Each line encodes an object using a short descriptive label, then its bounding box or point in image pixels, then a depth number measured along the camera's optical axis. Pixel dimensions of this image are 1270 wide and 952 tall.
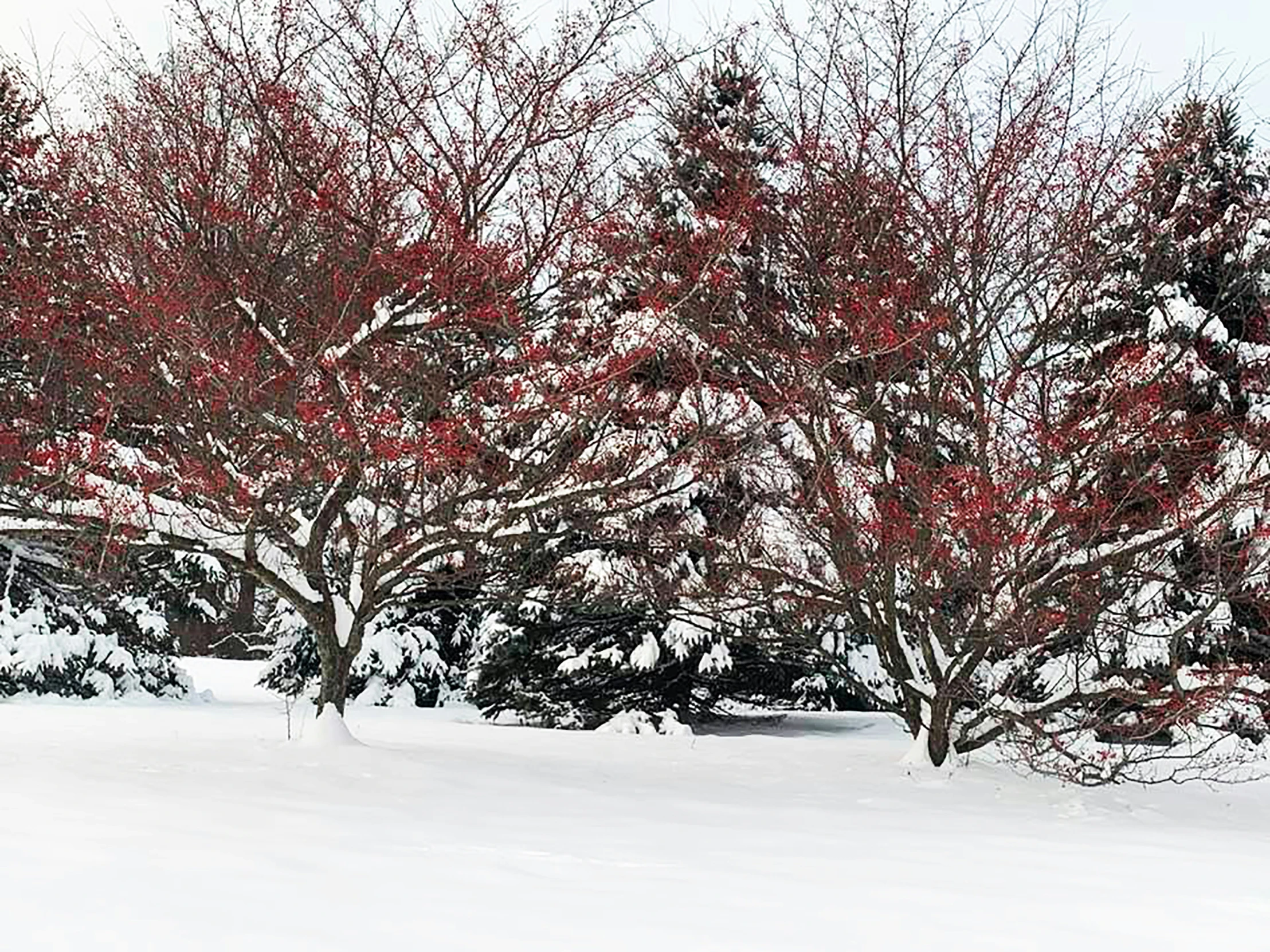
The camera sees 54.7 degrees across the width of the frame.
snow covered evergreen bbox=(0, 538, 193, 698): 15.99
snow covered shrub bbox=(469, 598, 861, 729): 12.80
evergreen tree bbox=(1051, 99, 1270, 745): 8.01
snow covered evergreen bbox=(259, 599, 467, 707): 17.00
